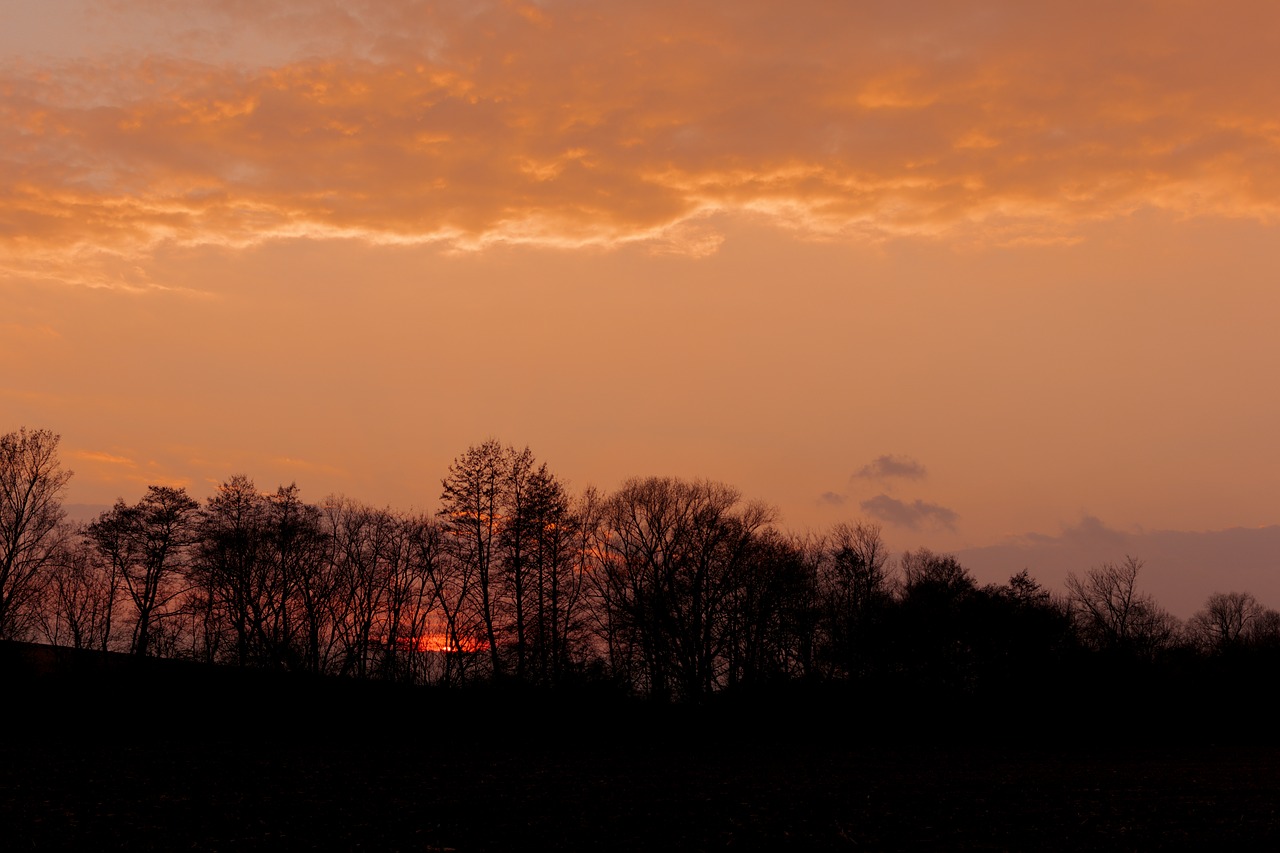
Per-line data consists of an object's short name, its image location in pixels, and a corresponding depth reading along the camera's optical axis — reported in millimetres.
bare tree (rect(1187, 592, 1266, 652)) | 137875
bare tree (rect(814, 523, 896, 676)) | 75938
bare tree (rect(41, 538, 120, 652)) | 77188
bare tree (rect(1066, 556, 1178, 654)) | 92562
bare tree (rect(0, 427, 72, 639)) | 62719
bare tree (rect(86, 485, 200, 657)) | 62219
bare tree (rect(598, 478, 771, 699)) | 69000
